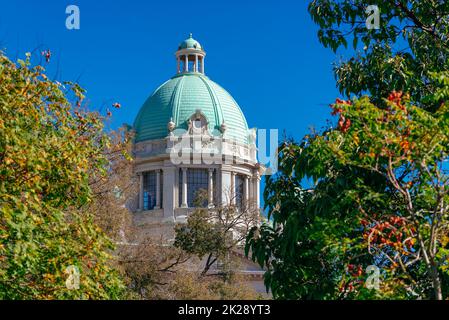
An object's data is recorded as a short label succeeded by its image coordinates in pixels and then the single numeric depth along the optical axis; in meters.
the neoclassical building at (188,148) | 81.88
